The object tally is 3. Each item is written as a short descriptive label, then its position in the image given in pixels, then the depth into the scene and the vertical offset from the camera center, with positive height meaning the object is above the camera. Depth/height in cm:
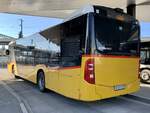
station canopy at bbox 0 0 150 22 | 725 +313
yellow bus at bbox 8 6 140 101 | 352 +0
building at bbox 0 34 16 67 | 2985 +388
